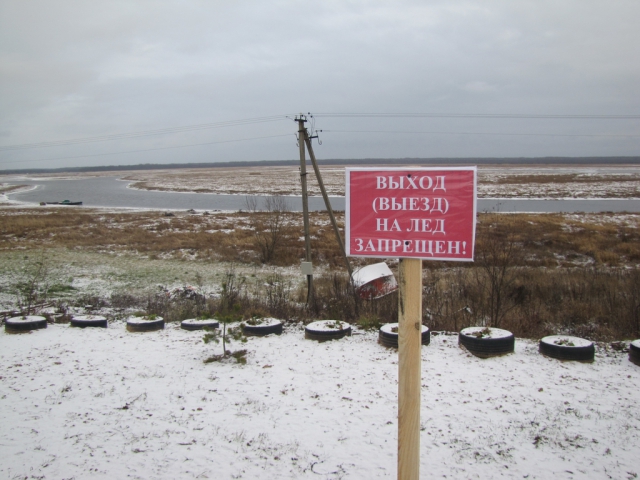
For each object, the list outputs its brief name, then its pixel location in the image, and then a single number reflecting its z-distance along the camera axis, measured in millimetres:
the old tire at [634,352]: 5512
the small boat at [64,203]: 45784
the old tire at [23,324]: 7152
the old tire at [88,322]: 7539
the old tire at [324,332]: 6586
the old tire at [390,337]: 6223
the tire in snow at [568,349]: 5605
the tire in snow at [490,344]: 5840
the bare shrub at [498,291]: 8141
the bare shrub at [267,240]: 17641
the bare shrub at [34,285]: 9844
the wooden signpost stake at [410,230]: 2430
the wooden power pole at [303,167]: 10898
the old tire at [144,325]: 7332
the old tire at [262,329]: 6938
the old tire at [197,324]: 7410
